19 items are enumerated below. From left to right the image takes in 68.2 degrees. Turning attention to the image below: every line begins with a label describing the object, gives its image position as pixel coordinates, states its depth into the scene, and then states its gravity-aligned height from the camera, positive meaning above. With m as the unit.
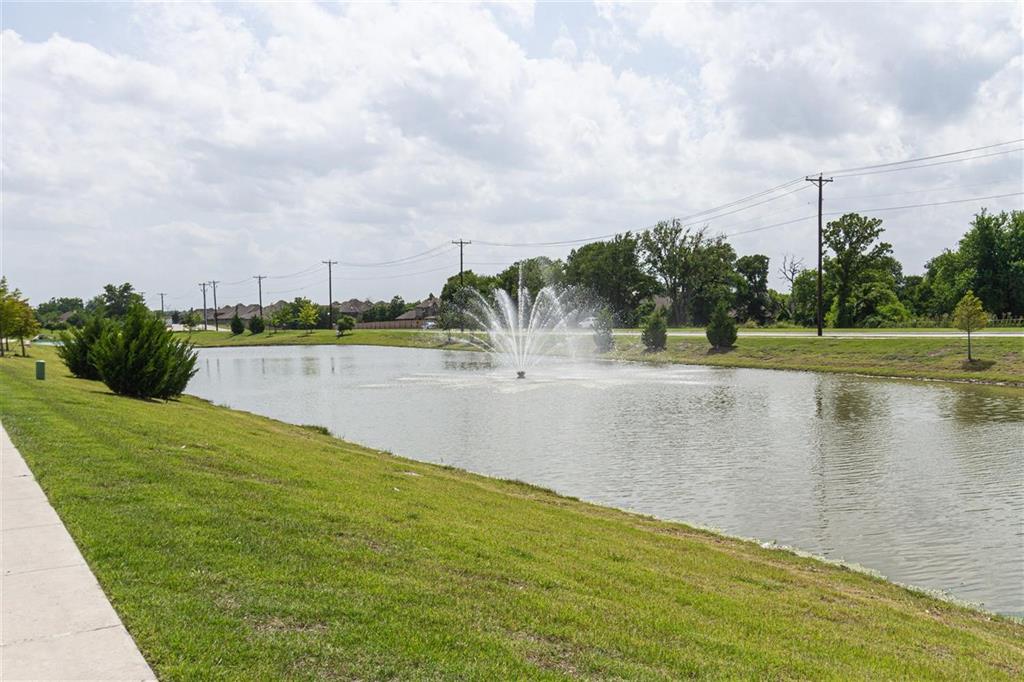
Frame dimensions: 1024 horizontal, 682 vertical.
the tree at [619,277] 118.94 +6.38
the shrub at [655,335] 66.19 -1.67
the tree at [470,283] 134.05 +6.91
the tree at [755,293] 115.74 +3.22
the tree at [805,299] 93.25 +1.87
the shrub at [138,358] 23.80 -0.97
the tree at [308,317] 140.88 +1.28
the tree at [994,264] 73.44 +4.48
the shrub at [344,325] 119.88 -0.32
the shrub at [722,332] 60.06 -1.38
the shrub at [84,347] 29.97 -0.73
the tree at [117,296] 153.62 +6.57
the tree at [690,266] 109.81 +7.23
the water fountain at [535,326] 62.43 -0.96
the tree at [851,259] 77.81 +5.51
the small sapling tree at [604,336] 71.81 -1.79
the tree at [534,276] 130.50 +7.68
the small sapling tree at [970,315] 39.34 -0.32
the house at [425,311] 168.75 +2.35
